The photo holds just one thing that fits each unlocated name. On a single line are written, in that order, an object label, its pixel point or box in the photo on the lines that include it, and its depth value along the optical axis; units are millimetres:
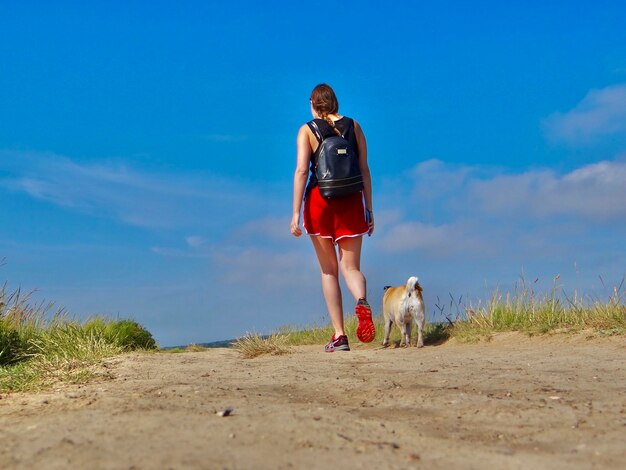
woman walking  8172
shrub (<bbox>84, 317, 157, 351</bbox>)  10141
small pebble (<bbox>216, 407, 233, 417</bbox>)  3730
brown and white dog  8828
